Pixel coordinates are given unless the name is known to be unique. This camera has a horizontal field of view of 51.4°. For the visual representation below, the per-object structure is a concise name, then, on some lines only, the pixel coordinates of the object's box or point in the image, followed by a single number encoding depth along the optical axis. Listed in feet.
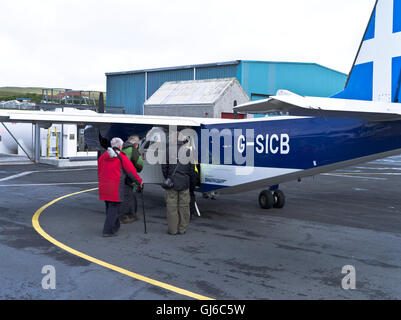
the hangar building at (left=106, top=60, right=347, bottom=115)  117.29
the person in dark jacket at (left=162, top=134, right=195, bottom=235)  29.07
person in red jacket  27.81
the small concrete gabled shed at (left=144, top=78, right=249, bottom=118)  91.71
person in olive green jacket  32.74
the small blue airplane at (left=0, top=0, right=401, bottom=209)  24.09
